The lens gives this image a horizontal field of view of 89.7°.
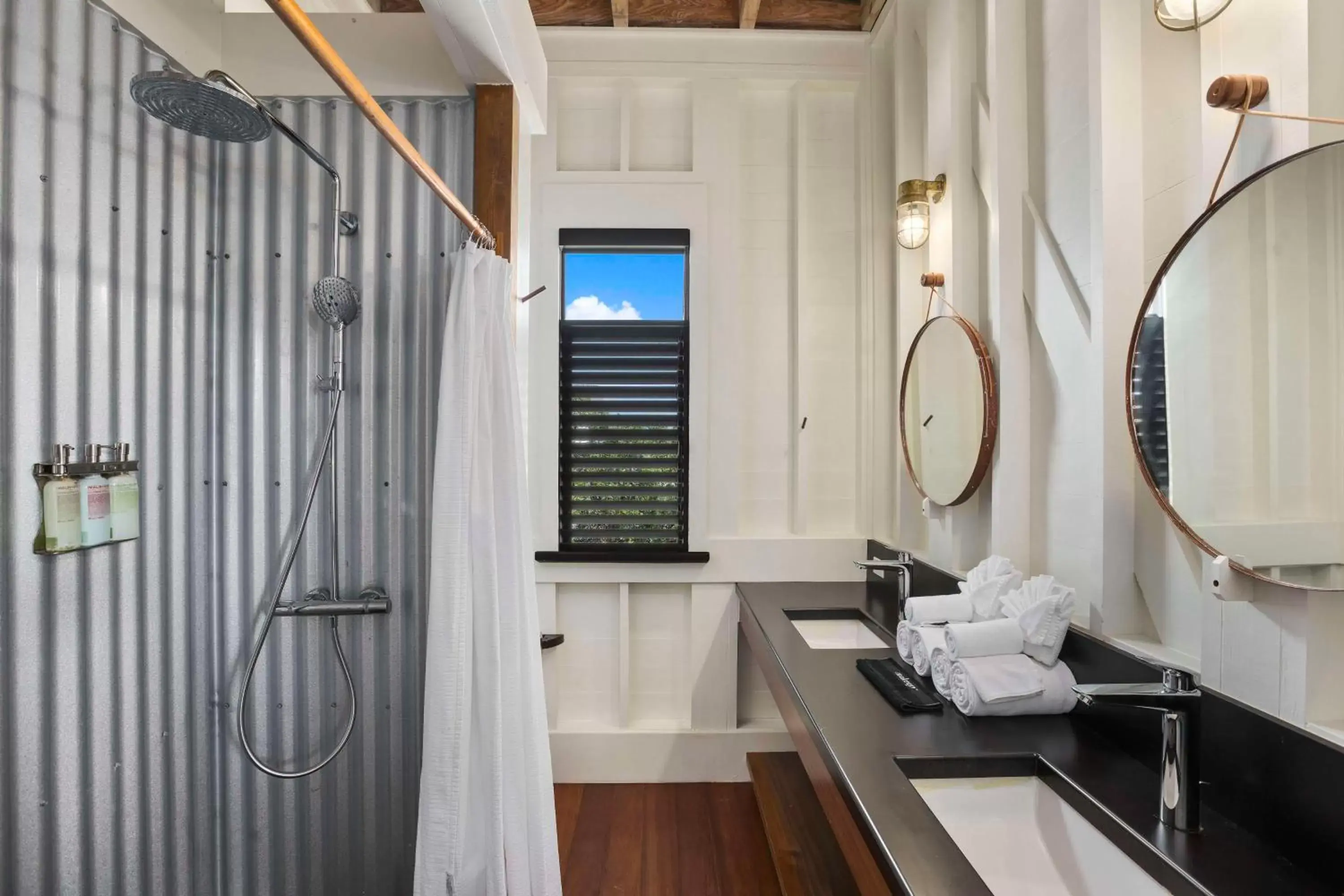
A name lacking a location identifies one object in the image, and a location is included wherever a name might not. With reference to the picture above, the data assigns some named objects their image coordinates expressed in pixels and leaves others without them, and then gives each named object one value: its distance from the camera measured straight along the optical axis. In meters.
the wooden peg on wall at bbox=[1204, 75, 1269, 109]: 1.06
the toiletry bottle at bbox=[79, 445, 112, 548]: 1.39
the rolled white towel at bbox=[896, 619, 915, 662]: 1.69
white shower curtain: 1.46
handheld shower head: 1.72
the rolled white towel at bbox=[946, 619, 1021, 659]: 1.43
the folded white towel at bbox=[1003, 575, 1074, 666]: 1.42
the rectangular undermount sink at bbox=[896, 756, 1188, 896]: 1.03
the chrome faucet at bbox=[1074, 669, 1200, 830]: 0.99
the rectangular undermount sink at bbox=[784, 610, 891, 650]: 2.25
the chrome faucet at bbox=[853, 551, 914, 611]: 2.22
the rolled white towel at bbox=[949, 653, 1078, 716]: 1.36
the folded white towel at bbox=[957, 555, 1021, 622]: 1.62
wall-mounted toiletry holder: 1.33
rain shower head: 1.27
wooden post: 1.83
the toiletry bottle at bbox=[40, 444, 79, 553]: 1.32
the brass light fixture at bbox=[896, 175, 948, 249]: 2.20
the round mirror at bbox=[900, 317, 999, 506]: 1.87
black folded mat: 1.42
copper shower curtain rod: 0.97
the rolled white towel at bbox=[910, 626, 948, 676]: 1.56
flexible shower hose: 1.72
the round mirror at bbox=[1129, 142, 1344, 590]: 0.93
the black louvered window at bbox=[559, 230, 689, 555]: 2.80
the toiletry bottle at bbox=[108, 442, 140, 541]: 1.48
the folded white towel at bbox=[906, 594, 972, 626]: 1.67
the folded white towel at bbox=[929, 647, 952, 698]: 1.46
